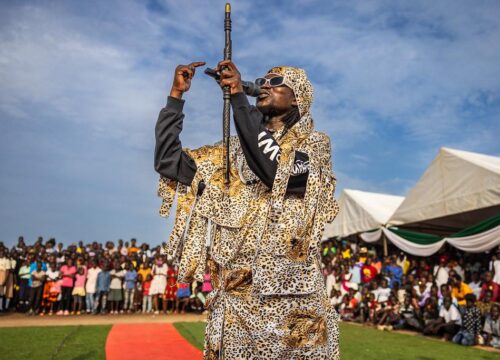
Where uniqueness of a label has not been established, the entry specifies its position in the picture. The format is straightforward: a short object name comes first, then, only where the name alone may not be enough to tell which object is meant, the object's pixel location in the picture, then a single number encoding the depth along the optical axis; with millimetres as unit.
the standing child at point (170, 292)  15188
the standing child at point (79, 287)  14352
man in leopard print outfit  2029
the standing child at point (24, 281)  14250
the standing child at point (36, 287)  14070
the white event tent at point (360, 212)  16359
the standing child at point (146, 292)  15141
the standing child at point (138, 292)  15281
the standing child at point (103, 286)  14531
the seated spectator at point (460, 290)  10555
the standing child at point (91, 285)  14414
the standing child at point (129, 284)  14938
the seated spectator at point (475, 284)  10838
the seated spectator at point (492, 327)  9260
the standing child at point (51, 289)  14250
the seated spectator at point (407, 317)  11570
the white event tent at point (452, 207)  10830
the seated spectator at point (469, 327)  9461
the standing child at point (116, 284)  14820
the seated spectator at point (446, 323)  10188
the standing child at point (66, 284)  14265
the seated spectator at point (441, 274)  11930
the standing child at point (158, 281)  14992
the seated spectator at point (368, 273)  14117
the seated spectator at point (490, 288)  9945
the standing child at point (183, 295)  15555
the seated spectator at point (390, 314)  12180
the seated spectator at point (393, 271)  13256
